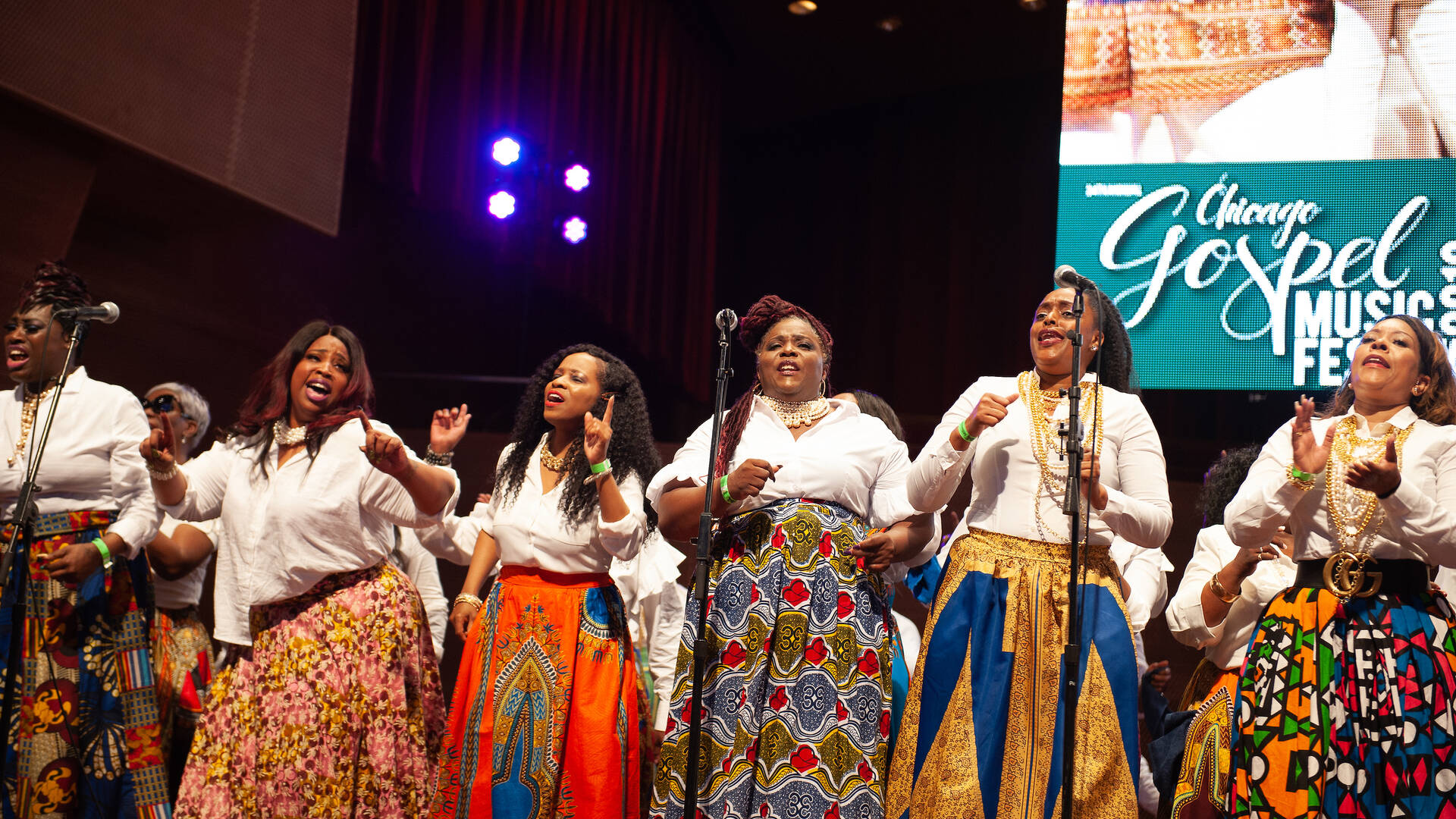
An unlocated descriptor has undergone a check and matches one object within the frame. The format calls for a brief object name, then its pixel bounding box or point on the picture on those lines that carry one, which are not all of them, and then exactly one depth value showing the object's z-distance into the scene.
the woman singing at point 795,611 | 3.50
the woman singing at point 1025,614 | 3.33
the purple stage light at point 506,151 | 8.91
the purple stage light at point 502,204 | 9.00
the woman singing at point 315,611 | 3.82
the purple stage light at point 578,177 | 9.31
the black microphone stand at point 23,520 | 3.77
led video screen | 6.84
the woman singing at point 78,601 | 4.18
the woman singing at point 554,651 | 3.79
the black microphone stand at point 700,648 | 3.32
